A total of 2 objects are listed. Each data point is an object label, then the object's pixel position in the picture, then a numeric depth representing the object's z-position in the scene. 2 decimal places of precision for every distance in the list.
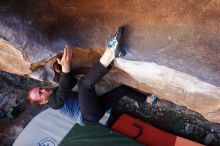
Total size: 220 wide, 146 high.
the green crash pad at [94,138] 2.53
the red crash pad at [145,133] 2.55
